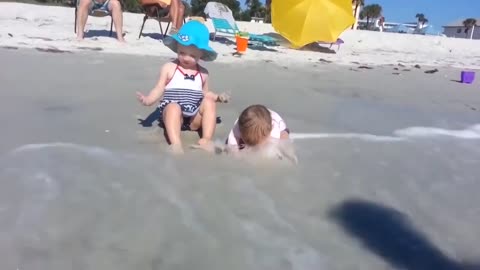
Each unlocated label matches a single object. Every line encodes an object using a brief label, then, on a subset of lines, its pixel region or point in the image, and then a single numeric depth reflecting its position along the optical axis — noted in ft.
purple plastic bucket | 24.27
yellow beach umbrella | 35.88
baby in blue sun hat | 11.52
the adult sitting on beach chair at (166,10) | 31.81
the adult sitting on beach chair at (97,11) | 28.07
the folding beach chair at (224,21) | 36.40
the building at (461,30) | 197.45
